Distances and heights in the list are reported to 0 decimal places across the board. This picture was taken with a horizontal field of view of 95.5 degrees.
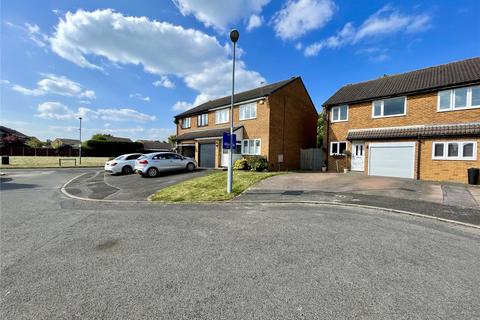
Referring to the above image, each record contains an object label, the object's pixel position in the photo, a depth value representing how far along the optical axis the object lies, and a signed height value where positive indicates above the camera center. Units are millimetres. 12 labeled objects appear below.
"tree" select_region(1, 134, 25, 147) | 46962 +2363
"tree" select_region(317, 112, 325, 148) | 32000 +4620
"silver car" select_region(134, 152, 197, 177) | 15578 -606
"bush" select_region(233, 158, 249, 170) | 17047 -646
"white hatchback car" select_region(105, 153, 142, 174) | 17906 -903
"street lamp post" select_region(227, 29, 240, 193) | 9436 -90
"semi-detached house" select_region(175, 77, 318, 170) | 18266 +2907
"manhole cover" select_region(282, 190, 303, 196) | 9204 -1502
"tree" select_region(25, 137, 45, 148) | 56888 +2676
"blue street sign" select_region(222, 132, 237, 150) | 9499 +713
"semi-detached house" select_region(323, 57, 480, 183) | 12211 +2368
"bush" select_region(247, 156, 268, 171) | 16594 -455
